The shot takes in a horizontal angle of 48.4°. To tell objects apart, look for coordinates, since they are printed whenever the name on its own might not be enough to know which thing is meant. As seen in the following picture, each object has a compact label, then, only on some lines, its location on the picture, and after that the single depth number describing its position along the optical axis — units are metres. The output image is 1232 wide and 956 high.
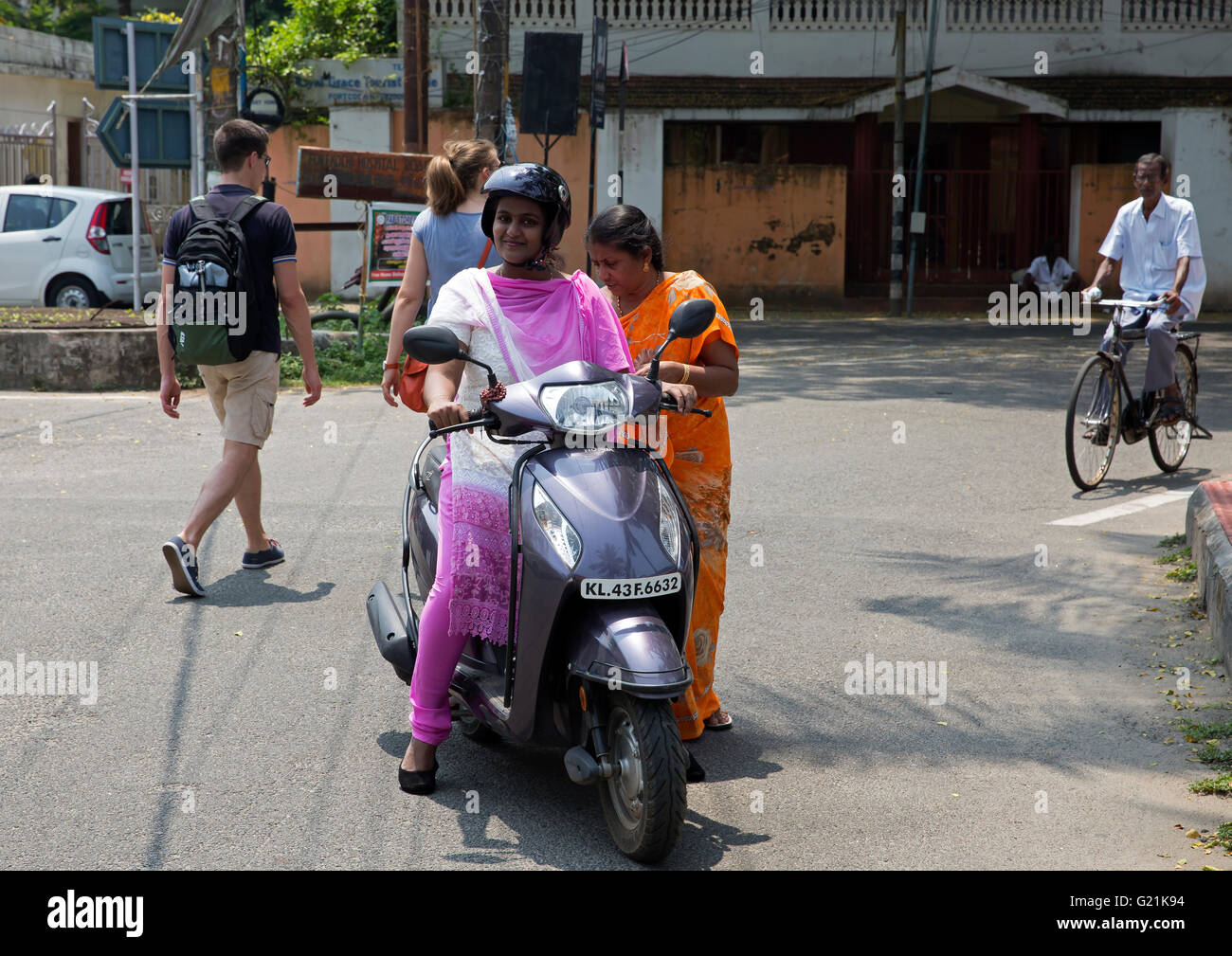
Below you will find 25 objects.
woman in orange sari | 4.06
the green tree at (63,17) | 37.22
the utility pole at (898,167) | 20.95
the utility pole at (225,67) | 13.78
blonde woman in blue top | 5.89
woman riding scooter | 3.66
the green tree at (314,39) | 23.48
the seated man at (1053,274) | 22.08
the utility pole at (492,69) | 14.21
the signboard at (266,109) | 19.89
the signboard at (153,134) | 14.59
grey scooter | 3.31
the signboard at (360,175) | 12.79
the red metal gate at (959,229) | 23.33
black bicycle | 8.09
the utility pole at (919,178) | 21.08
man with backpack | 5.71
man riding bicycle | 8.37
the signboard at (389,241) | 12.98
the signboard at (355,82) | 22.64
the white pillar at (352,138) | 21.48
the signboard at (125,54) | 14.48
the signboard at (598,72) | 16.83
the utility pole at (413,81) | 16.84
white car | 16.11
